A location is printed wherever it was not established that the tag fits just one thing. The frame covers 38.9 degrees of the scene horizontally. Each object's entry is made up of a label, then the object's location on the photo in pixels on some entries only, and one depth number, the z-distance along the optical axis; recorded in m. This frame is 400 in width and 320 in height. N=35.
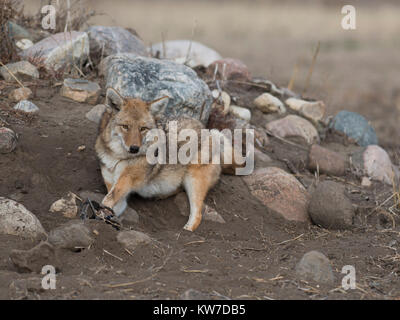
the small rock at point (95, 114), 8.65
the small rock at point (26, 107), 8.32
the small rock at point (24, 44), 10.24
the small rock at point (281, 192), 7.86
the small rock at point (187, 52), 11.77
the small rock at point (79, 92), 9.10
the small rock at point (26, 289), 4.66
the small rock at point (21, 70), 9.30
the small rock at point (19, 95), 8.68
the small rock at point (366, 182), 9.31
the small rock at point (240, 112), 10.24
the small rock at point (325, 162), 9.29
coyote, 7.14
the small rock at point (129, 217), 7.10
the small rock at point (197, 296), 4.80
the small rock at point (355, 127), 11.02
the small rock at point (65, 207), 6.68
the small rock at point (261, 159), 9.06
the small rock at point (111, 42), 10.48
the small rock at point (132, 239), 5.95
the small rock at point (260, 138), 9.80
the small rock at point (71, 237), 5.67
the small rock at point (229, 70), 11.08
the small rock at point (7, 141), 7.27
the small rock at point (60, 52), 9.81
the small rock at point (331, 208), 7.40
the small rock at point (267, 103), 10.75
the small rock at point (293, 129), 10.38
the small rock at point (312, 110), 11.00
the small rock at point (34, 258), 5.23
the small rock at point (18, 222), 5.94
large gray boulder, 8.59
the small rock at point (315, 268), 5.49
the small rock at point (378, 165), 9.56
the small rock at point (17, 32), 10.47
